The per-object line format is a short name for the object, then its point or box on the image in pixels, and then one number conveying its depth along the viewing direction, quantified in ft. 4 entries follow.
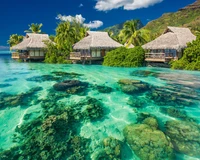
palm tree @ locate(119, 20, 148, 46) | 102.01
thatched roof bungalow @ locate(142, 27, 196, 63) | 73.56
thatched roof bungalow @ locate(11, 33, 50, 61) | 107.04
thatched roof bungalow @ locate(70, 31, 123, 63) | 91.61
